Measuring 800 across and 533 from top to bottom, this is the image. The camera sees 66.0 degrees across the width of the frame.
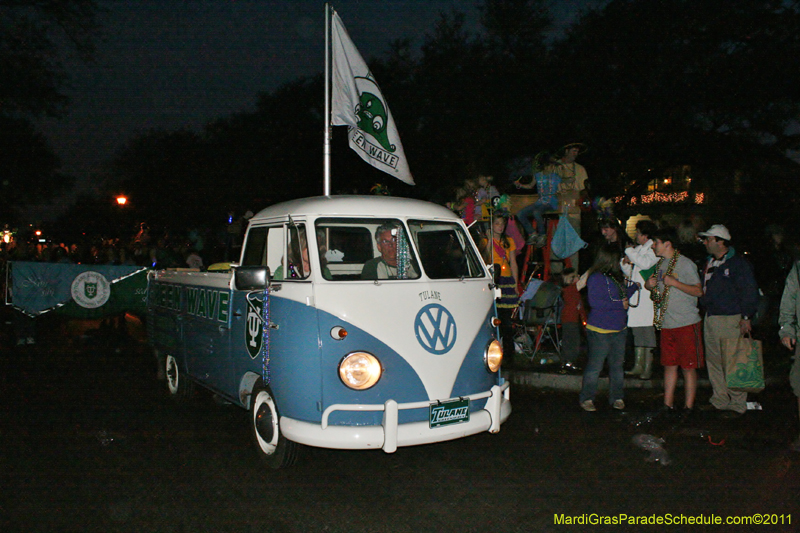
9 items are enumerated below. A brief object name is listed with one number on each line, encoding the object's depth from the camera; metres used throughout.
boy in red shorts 6.42
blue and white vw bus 4.55
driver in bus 5.20
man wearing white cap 6.36
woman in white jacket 7.31
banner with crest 11.25
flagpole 8.21
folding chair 9.17
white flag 8.55
